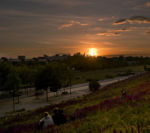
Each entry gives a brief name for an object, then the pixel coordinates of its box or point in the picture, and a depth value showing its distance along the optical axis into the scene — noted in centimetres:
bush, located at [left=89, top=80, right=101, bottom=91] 4474
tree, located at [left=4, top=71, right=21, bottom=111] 3078
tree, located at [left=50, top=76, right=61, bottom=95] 3759
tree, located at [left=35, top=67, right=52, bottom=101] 3719
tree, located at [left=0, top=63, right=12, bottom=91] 4136
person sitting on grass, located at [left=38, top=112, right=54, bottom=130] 868
